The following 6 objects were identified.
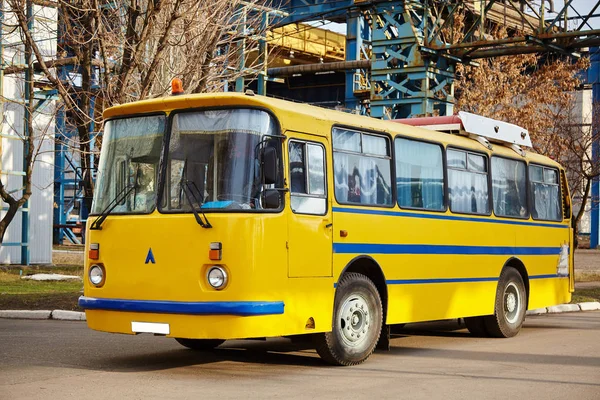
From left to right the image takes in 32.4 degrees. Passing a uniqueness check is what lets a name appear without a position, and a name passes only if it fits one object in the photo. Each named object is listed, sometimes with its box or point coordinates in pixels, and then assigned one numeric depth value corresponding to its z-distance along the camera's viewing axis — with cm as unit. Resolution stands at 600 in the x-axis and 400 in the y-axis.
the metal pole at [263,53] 2069
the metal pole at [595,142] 3901
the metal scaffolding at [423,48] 2159
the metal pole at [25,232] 3177
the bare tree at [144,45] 1708
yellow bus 1013
